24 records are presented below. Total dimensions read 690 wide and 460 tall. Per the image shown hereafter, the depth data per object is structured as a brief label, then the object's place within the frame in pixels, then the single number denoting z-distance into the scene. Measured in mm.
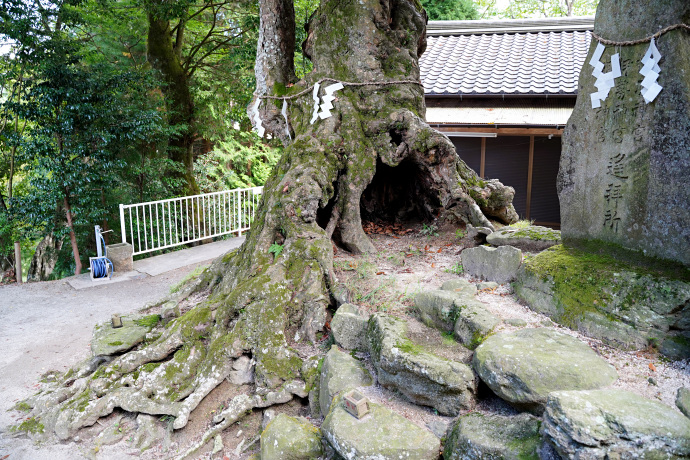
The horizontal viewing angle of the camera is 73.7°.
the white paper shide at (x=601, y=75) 3719
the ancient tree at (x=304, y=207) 4297
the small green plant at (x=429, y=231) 6309
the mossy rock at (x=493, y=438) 2551
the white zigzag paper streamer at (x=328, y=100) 5952
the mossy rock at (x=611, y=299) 3189
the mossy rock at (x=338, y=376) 3561
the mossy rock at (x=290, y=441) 3259
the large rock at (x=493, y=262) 4438
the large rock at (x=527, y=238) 4711
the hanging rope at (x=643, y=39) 3289
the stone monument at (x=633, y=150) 3309
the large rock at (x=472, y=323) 3469
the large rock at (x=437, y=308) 3822
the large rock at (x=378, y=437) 2830
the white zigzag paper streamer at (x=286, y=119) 6766
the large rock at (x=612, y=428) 2176
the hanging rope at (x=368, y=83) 6060
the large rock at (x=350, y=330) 4062
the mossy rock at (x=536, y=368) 2797
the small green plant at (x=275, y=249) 4953
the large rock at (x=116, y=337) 5184
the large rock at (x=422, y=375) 3095
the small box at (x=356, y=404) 3066
